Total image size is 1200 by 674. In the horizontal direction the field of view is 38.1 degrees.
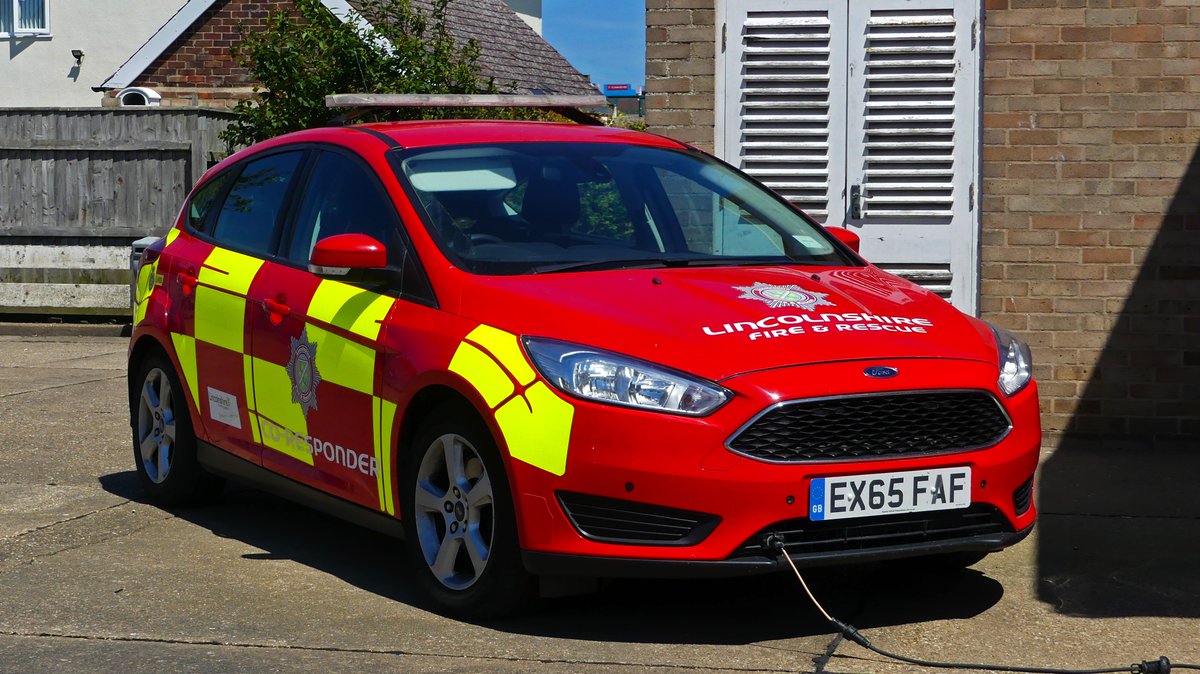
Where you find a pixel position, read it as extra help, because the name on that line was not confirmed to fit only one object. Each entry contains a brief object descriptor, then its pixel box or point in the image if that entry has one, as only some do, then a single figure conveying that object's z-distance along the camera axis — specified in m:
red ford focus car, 4.76
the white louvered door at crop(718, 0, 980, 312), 8.87
